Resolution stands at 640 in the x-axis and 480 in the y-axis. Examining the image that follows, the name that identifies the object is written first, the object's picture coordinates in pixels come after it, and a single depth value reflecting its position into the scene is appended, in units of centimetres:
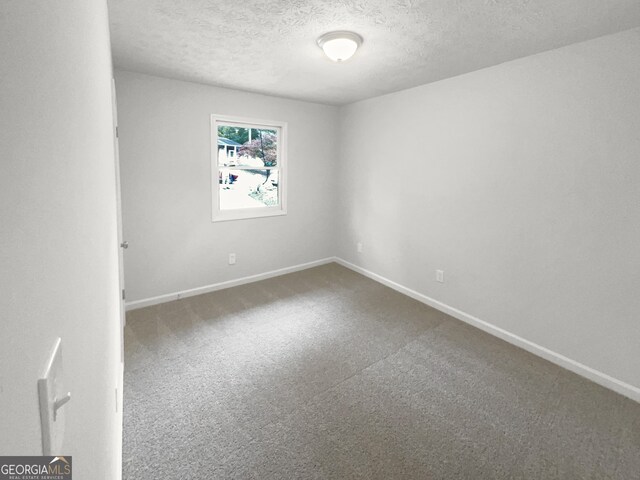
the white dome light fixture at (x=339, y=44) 226
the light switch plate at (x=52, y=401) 35
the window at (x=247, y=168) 400
